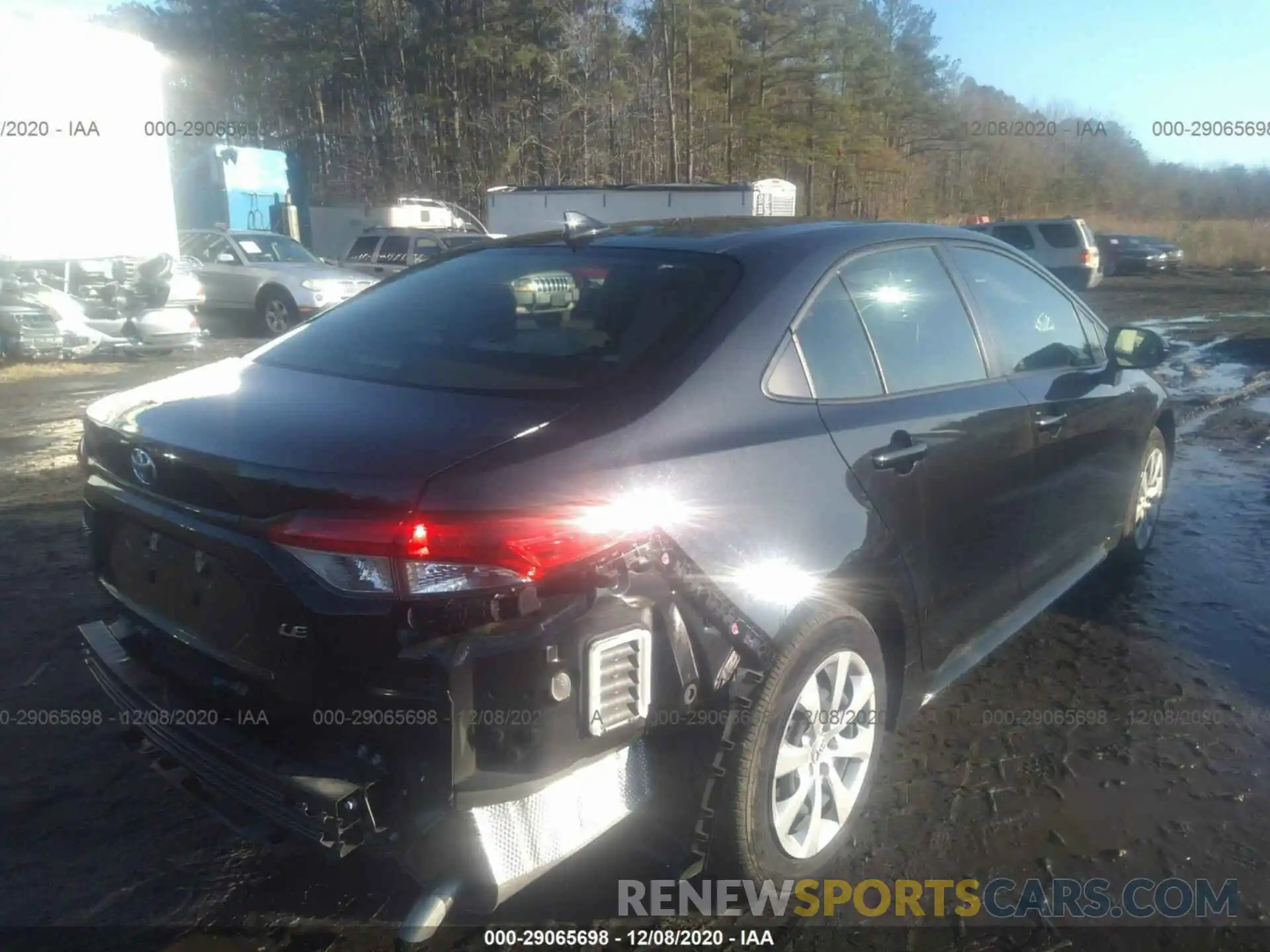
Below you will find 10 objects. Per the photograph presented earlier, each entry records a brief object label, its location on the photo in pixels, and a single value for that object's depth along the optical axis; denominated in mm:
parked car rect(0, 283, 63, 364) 11547
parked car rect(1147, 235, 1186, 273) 28344
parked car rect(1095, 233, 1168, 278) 28266
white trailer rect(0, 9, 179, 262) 11953
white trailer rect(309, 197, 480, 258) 25219
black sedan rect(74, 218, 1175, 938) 1953
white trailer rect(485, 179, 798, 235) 23594
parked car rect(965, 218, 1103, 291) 22797
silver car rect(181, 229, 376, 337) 15406
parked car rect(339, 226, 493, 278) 17484
